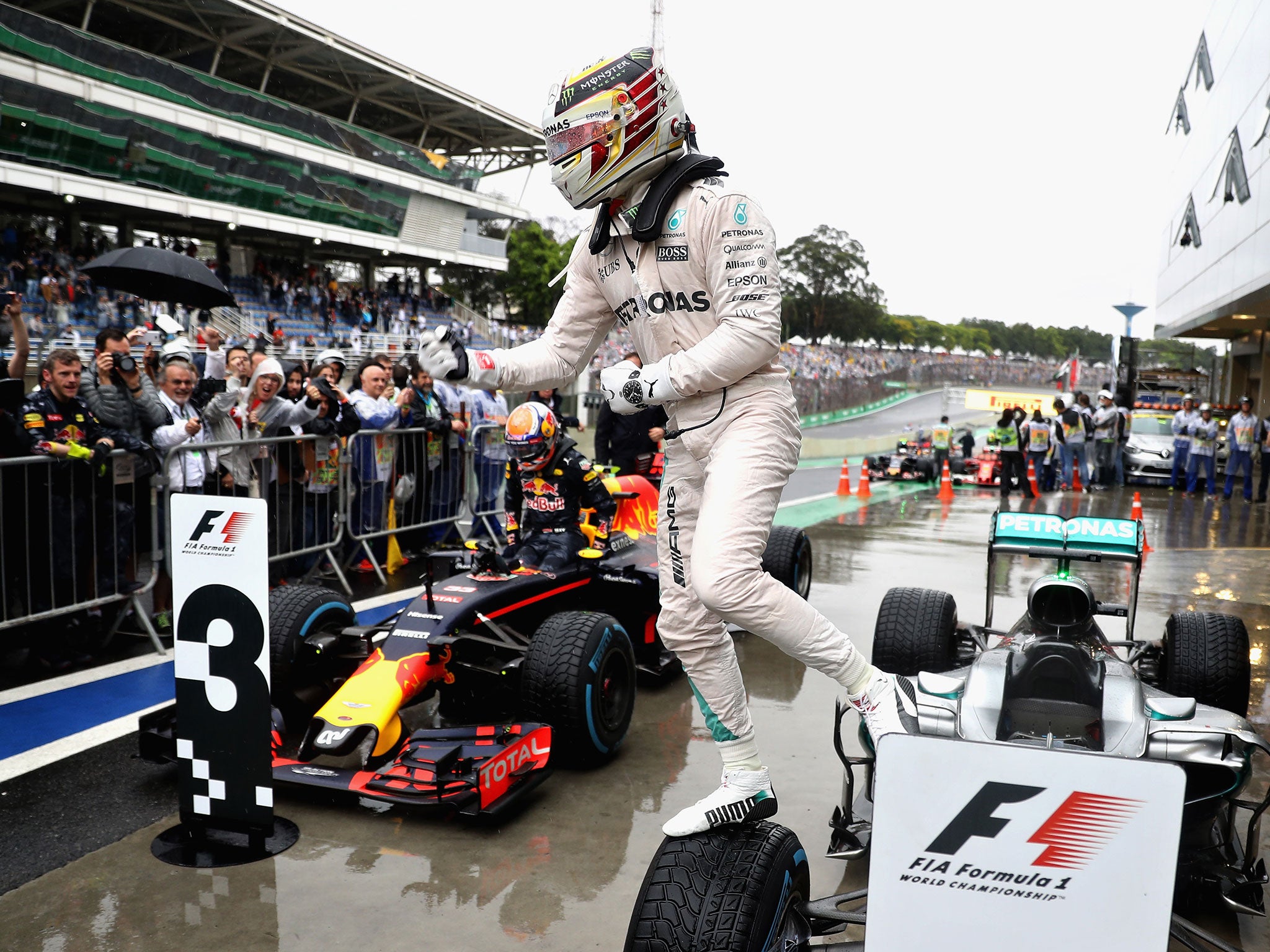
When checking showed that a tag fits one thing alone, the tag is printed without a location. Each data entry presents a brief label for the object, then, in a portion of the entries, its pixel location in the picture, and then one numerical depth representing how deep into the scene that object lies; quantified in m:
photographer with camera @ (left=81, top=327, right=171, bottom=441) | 6.05
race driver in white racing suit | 2.70
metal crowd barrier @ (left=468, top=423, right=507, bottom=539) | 9.44
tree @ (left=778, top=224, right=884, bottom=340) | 54.81
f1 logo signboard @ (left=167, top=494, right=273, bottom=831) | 3.43
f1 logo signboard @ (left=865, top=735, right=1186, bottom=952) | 1.64
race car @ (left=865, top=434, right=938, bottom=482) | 18.44
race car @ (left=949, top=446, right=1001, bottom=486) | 18.16
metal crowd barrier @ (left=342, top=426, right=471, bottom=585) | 8.00
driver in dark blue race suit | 5.52
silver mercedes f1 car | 2.35
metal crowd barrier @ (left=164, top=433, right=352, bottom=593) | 6.98
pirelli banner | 29.56
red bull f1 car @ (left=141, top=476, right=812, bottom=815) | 3.82
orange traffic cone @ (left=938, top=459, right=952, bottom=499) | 16.28
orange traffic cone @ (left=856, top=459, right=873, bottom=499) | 15.73
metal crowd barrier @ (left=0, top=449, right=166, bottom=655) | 5.39
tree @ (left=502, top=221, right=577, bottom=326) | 53.75
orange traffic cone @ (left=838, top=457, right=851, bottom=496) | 15.80
